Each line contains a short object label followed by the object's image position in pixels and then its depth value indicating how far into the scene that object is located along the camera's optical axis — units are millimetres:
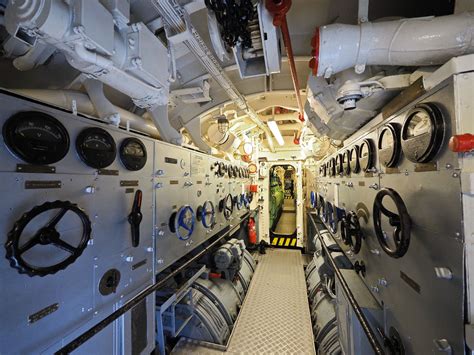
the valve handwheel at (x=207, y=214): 2408
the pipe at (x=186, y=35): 1133
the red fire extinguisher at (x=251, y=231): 5438
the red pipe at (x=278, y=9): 1071
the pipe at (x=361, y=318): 979
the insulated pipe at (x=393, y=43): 850
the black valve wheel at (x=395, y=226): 952
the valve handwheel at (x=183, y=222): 1891
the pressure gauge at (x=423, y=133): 749
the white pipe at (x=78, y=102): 1172
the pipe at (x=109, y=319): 942
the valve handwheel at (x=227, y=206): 3209
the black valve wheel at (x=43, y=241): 798
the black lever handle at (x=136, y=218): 1359
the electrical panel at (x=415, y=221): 708
